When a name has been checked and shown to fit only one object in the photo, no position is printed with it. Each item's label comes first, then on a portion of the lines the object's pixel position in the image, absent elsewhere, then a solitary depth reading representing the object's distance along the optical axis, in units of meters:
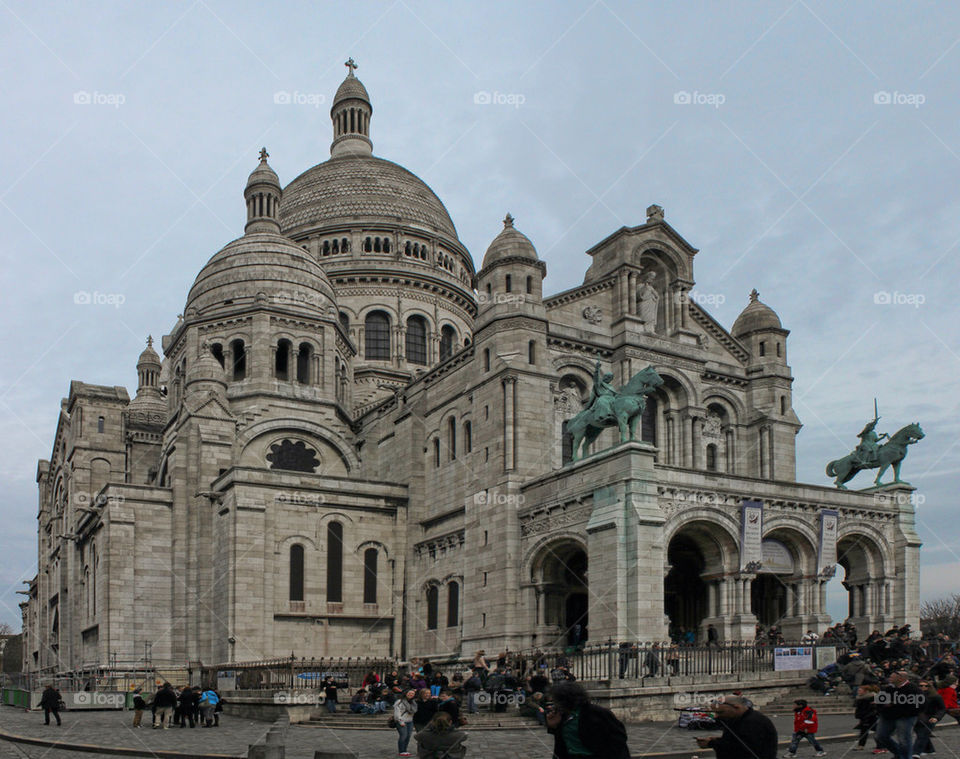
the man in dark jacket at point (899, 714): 15.44
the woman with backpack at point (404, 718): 21.27
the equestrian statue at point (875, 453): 41.91
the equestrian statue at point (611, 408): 36.19
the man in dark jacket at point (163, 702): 30.00
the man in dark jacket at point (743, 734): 9.89
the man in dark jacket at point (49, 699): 31.77
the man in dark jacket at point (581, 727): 9.56
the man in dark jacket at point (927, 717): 17.70
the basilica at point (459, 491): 37.59
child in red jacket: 20.03
